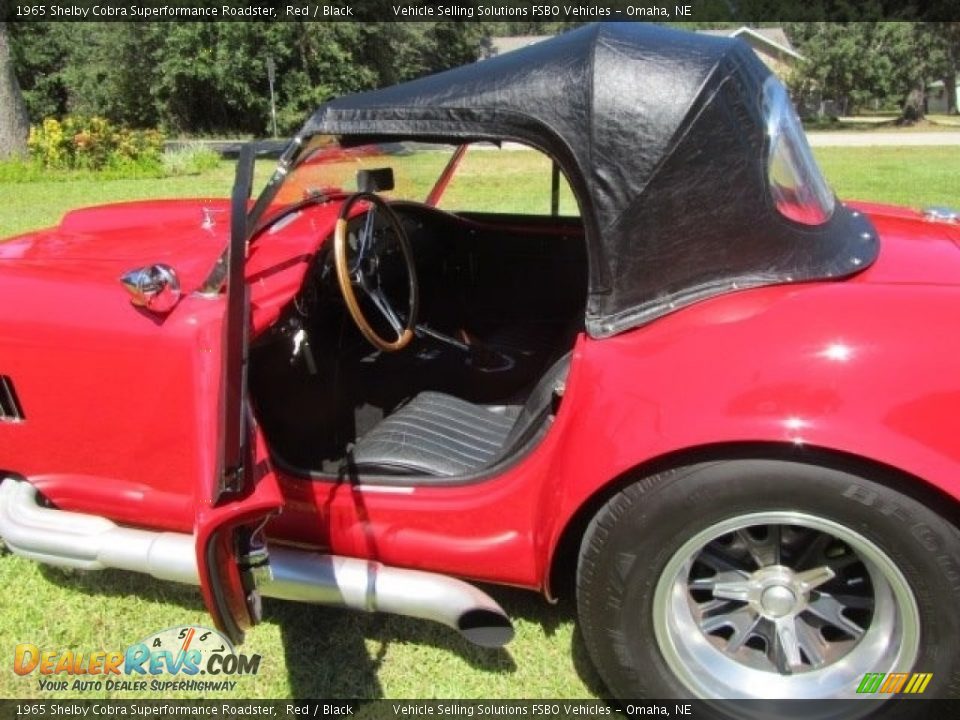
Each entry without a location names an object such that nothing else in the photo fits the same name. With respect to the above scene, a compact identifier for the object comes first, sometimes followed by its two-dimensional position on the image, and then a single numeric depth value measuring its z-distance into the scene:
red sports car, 1.61
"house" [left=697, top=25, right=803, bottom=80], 40.00
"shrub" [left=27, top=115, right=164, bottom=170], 14.26
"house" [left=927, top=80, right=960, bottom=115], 47.39
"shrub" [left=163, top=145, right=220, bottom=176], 14.27
